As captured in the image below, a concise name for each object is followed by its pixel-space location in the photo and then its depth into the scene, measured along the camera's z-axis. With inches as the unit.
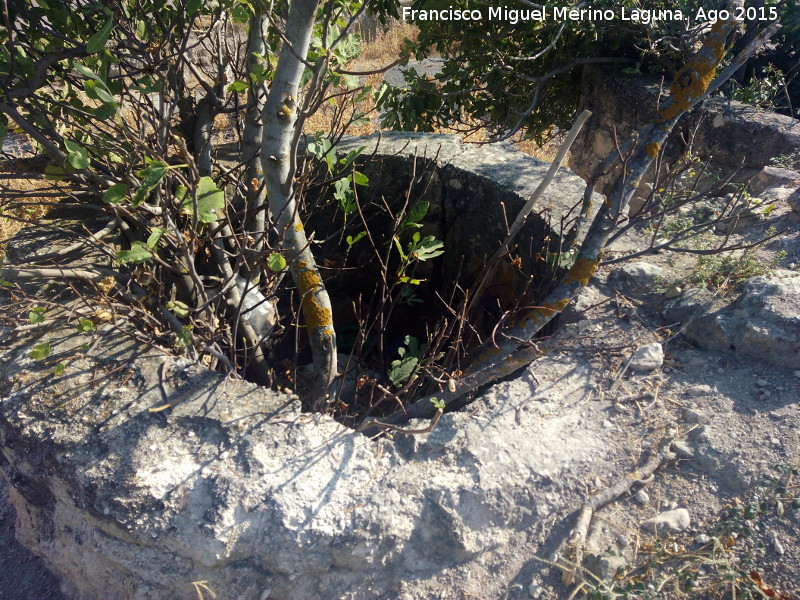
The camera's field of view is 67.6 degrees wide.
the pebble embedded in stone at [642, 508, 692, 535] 59.3
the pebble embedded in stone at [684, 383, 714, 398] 69.8
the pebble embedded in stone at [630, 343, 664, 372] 72.5
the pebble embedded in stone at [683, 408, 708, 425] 66.7
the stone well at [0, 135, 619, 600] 55.2
